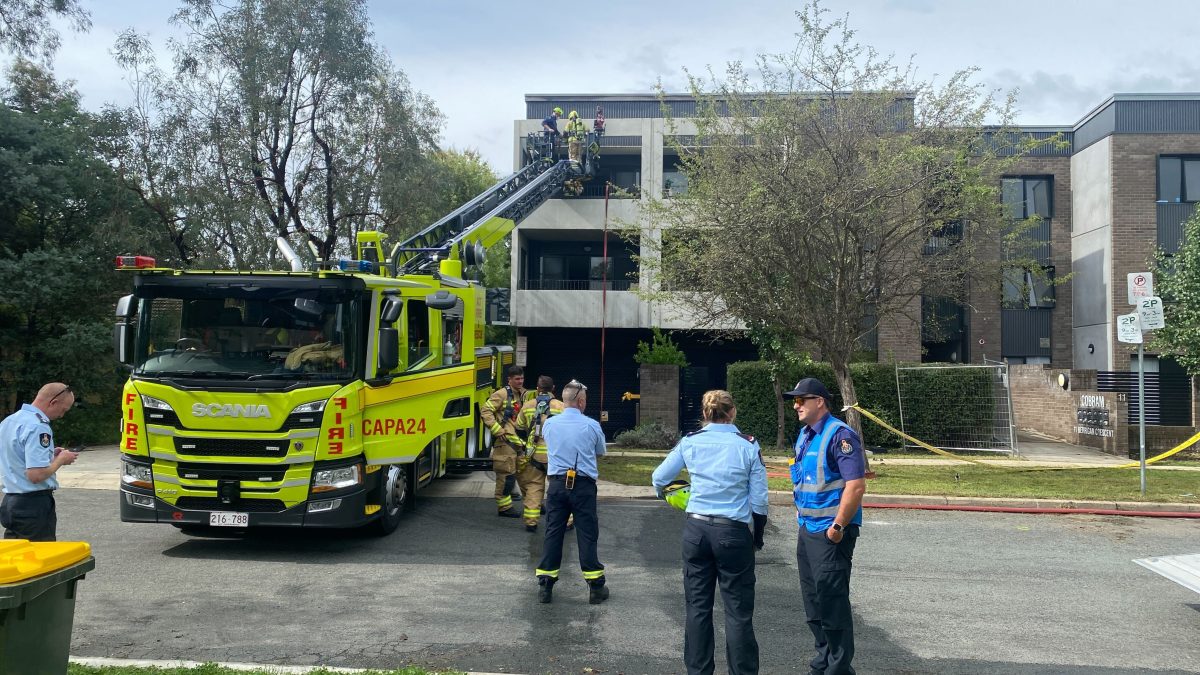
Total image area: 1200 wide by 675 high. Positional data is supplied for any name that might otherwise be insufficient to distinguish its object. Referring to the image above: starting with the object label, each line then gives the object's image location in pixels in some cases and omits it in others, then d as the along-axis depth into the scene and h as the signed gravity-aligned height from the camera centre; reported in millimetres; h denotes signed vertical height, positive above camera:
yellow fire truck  7797 -400
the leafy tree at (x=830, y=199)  12562 +2391
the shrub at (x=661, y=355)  20281 +42
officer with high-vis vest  4836 -885
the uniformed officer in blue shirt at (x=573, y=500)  6766 -1123
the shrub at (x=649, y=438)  18125 -1701
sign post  12031 +647
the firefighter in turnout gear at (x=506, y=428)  9719 -803
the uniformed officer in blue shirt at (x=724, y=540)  4797 -1017
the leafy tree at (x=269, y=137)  17125 +4388
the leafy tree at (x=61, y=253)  16703 +1987
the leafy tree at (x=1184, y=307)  17609 +1102
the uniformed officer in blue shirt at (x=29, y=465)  5738 -738
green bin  3898 -1161
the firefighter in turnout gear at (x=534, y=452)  9094 -995
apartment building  23000 +3037
